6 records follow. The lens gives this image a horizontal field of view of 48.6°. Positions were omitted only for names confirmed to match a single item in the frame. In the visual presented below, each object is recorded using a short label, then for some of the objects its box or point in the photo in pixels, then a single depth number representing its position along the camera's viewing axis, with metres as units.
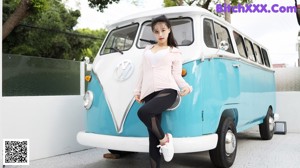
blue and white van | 3.62
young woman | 3.32
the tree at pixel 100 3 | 13.45
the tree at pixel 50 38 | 15.93
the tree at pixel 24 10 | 10.37
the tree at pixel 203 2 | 11.36
